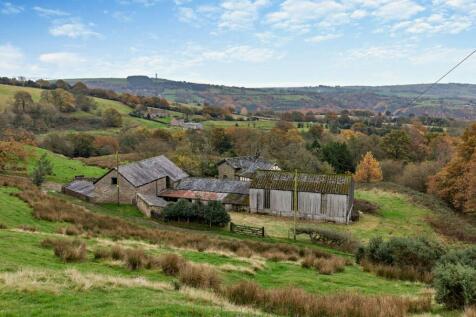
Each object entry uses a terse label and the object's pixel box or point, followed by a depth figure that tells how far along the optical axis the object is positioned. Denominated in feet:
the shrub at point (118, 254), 54.19
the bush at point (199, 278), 44.21
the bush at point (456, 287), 41.04
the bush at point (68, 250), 51.31
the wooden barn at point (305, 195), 150.51
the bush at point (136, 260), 51.56
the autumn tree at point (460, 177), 158.50
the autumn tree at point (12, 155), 179.32
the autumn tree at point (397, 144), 279.69
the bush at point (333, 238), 110.42
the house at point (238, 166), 211.18
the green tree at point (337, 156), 259.60
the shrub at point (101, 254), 53.93
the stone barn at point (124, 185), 155.33
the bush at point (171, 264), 50.60
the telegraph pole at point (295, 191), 143.72
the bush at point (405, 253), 74.38
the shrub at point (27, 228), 71.58
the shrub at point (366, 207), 168.04
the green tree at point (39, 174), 159.84
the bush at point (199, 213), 128.67
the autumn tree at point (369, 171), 240.12
